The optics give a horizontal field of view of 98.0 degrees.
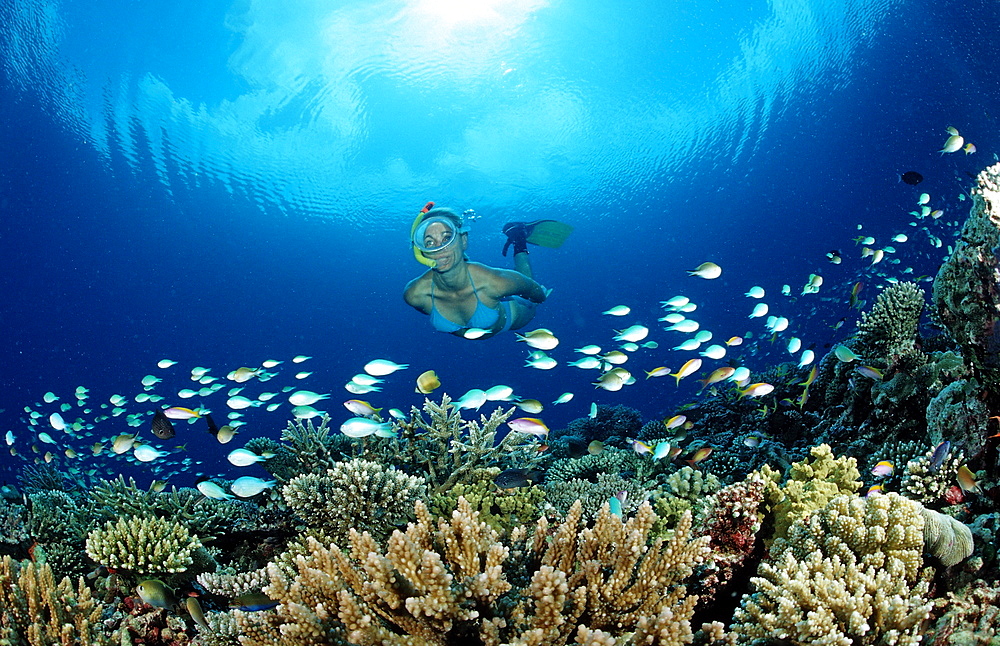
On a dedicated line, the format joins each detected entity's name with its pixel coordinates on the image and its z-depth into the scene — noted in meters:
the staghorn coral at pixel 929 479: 3.96
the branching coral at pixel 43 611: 2.76
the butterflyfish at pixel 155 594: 3.16
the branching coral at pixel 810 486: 3.32
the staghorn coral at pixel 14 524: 4.73
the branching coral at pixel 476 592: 1.96
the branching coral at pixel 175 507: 4.68
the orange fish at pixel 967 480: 3.66
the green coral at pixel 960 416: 4.15
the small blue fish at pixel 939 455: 3.85
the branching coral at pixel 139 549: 3.69
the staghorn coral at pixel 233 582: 3.35
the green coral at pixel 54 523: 4.78
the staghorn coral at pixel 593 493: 4.78
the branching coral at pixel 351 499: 4.07
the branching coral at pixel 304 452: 5.68
